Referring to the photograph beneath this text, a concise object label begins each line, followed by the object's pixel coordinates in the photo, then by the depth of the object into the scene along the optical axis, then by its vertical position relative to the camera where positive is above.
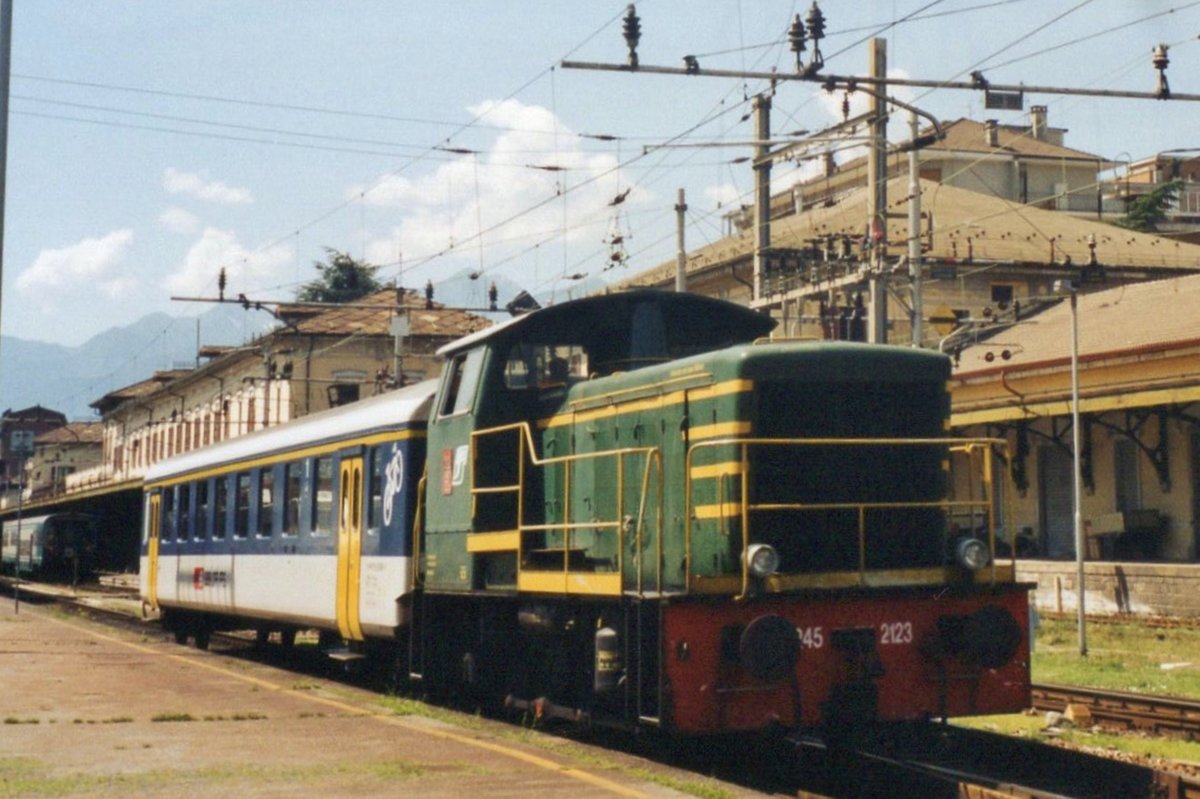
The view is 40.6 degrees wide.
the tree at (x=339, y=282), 84.06 +14.26
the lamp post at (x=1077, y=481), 22.02 +1.10
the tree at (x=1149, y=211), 70.88 +15.11
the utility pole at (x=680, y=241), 32.03 +6.35
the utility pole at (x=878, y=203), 22.89 +5.22
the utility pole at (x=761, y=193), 28.20 +6.33
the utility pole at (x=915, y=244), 23.31 +4.60
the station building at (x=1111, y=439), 28.12 +2.30
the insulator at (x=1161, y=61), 18.11 +5.52
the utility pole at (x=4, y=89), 13.02 +3.75
